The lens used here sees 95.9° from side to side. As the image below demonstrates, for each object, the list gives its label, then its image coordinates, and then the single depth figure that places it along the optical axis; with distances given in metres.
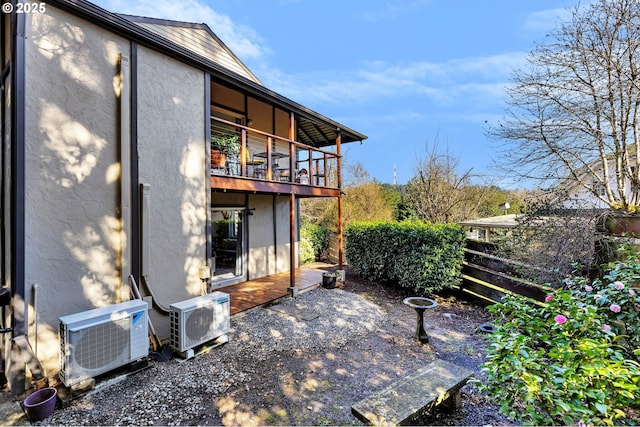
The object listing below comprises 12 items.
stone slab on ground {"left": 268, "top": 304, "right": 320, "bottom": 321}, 6.27
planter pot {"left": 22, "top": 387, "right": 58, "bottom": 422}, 3.09
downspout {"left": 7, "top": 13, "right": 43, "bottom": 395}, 3.53
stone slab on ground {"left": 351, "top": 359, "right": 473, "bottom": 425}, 2.64
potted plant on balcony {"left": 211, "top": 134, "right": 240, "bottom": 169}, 6.61
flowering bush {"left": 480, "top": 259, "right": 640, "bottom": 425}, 1.74
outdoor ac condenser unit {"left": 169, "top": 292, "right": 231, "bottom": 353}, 4.45
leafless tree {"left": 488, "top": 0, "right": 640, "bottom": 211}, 4.34
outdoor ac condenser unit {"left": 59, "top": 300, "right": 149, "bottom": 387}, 3.46
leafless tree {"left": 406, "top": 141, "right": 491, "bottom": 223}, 12.70
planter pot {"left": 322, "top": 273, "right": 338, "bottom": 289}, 8.44
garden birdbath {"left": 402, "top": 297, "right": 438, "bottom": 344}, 5.20
